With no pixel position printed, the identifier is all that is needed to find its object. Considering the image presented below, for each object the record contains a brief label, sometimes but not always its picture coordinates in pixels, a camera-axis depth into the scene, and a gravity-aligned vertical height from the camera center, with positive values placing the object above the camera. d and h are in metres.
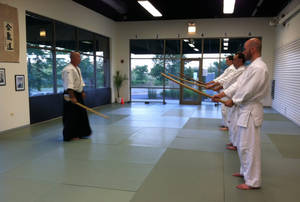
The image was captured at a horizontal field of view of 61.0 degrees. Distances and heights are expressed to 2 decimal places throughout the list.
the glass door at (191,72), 12.02 +0.36
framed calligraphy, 5.86 +1.06
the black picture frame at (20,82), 6.37 -0.08
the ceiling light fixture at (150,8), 8.55 +2.57
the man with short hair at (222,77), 5.38 -0.03
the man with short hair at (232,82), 4.39 -0.11
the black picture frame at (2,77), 5.90 +0.04
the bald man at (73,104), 4.96 -0.50
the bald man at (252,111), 2.90 -0.36
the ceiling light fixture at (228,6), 8.35 +2.57
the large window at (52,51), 7.00 +0.88
